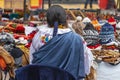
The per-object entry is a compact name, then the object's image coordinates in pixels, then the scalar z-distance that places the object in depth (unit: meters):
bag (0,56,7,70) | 5.61
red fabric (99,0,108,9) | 19.74
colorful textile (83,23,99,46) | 7.63
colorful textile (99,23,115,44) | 7.56
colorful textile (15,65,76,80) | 3.89
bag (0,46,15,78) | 5.66
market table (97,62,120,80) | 6.49
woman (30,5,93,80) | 4.31
